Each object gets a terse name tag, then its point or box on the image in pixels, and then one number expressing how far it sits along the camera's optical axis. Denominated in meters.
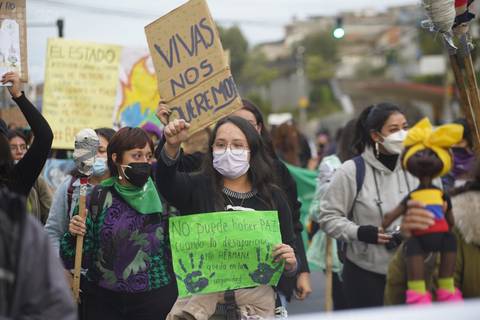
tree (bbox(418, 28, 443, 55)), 59.14
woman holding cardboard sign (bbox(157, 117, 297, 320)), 4.61
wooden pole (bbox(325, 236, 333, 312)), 7.54
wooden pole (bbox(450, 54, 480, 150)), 4.76
